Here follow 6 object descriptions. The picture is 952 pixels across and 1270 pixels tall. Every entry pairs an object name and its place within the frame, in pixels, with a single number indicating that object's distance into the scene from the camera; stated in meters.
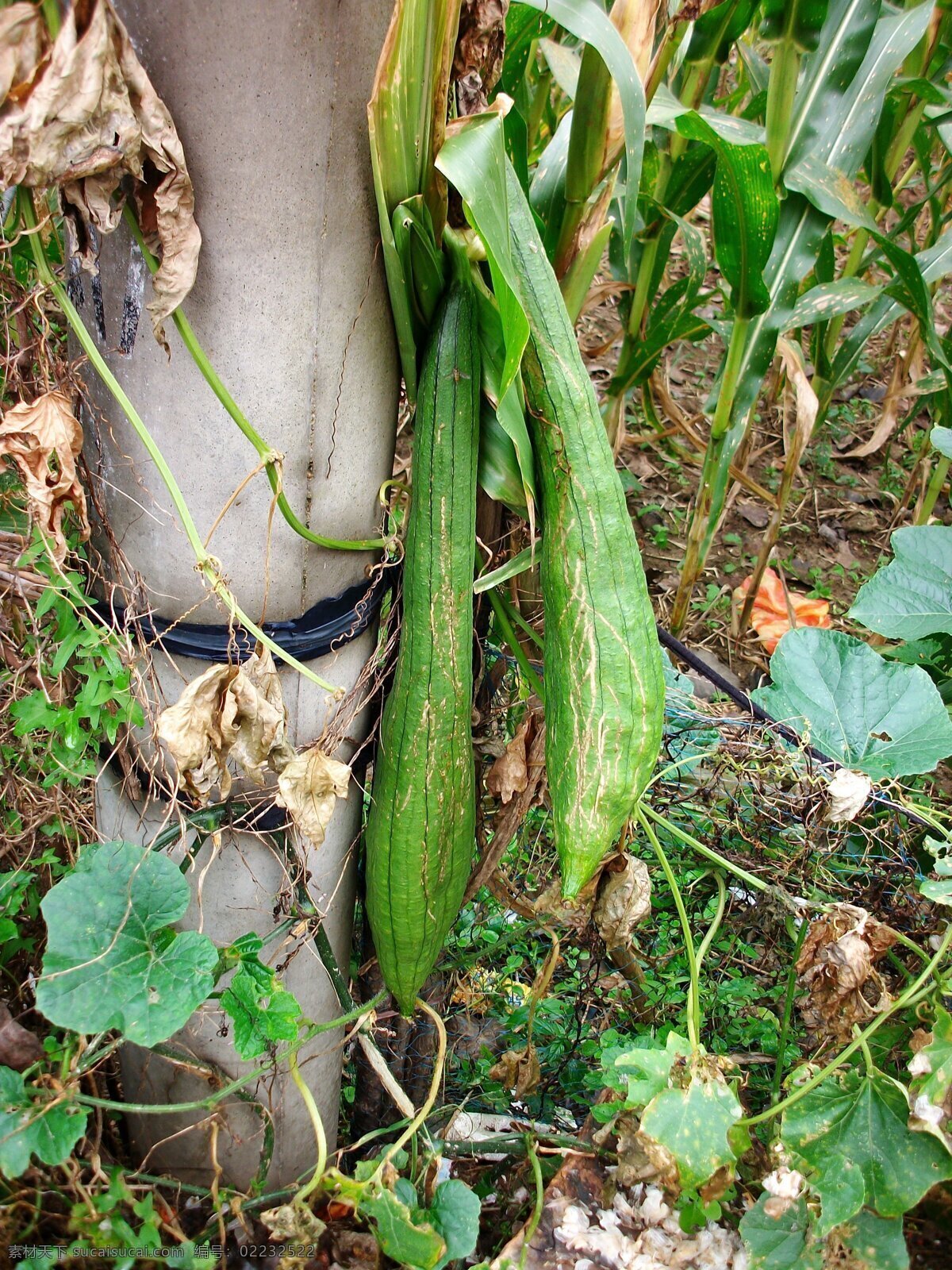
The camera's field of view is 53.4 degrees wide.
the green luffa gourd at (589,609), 0.98
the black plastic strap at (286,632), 1.03
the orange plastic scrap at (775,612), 2.88
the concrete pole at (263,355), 0.82
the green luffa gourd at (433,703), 1.00
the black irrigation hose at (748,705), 1.28
